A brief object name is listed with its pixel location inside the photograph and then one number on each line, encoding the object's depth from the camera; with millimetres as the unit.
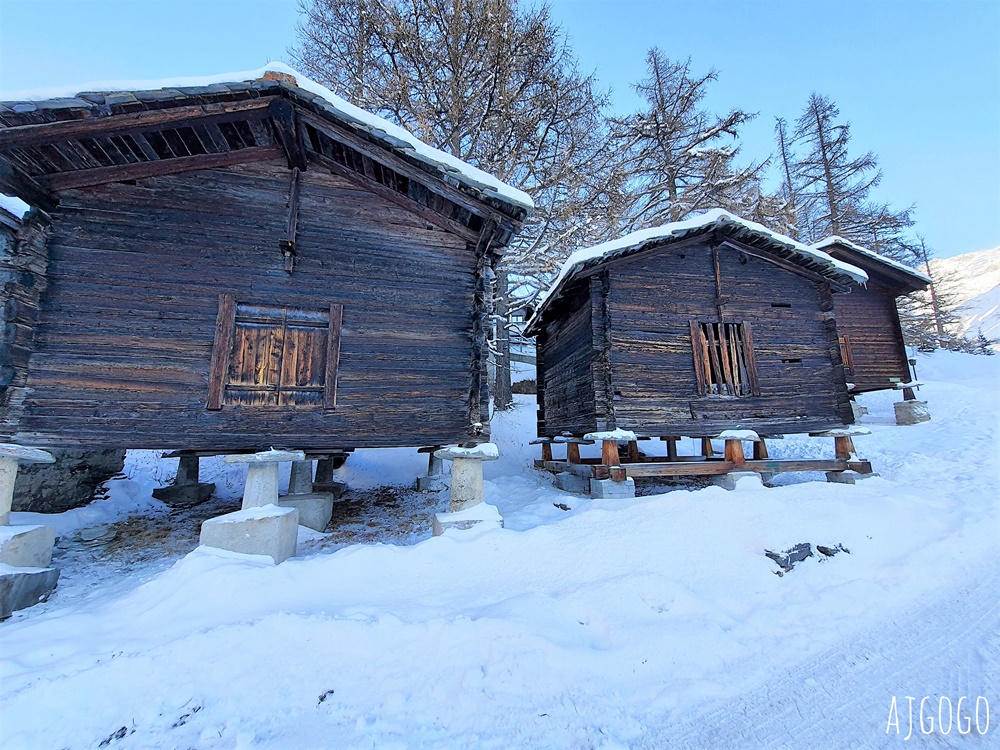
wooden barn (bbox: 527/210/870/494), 8969
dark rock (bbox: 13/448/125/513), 7250
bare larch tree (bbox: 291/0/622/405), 12961
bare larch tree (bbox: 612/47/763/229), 16125
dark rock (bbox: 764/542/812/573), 4753
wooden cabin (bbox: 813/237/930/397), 15656
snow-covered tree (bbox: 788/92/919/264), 21031
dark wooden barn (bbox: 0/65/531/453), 5551
